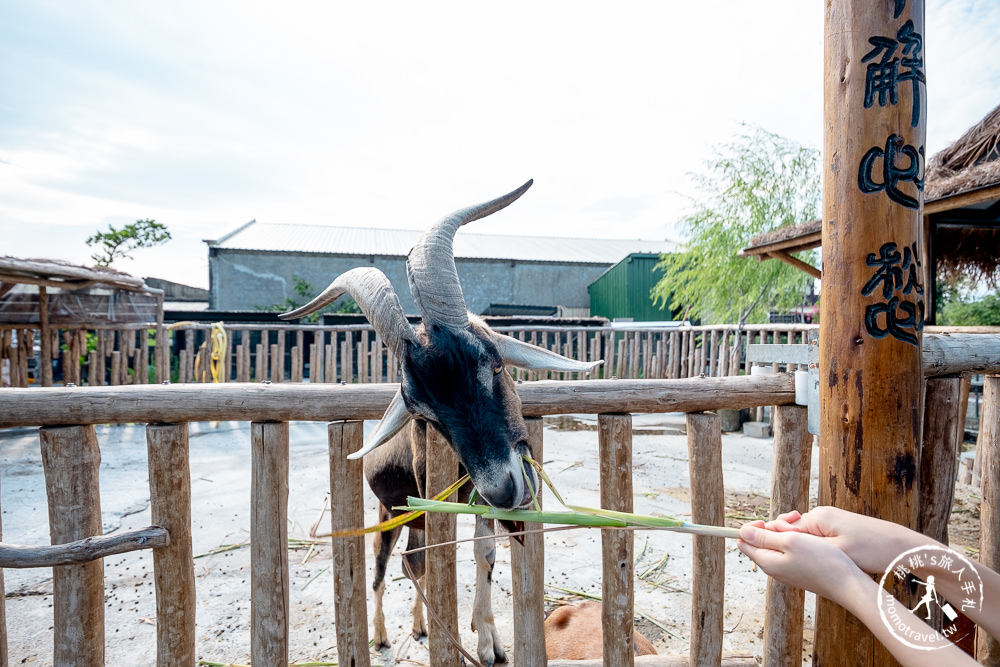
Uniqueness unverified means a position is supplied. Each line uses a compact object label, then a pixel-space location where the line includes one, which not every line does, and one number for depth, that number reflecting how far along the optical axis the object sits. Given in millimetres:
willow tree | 12570
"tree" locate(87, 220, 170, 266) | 24281
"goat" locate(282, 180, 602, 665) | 1656
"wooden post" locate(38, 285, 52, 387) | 9188
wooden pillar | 1581
